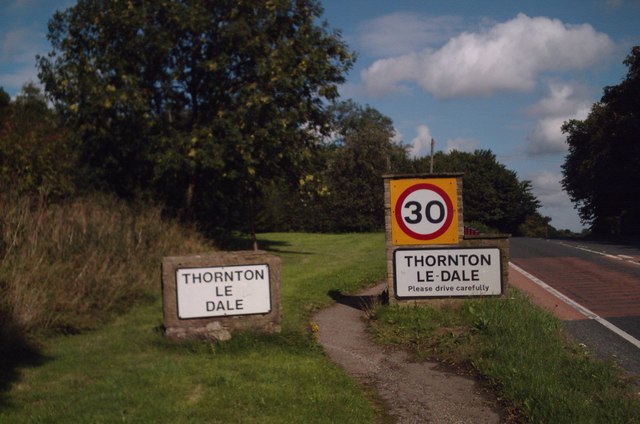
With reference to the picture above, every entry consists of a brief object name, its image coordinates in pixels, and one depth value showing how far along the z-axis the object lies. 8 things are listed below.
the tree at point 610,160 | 45.62
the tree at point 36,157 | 16.44
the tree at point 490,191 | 70.62
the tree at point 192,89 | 21.28
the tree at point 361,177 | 52.75
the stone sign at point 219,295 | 8.16
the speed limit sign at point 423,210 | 10.46
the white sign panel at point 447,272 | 10.27
